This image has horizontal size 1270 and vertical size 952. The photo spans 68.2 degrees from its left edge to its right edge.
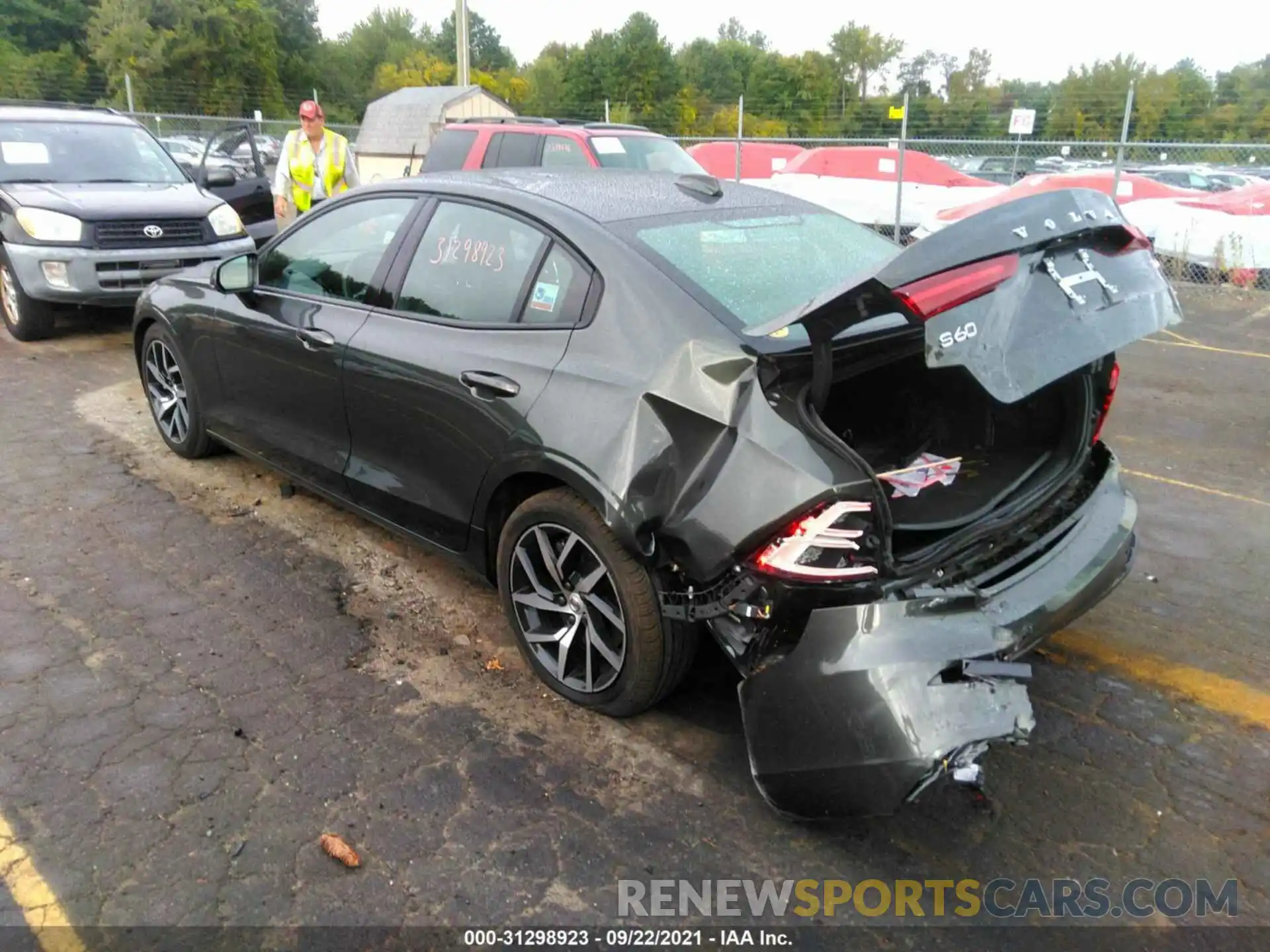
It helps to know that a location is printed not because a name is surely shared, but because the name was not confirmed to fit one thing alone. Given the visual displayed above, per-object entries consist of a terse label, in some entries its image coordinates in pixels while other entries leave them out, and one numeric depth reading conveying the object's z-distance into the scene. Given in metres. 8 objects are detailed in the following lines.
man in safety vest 7.48
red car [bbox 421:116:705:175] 9.70
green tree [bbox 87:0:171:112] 48.28
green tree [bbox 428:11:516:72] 80.19
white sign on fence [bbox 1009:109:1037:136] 14.60
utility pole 20.05
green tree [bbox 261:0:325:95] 64.32
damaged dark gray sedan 2.33
